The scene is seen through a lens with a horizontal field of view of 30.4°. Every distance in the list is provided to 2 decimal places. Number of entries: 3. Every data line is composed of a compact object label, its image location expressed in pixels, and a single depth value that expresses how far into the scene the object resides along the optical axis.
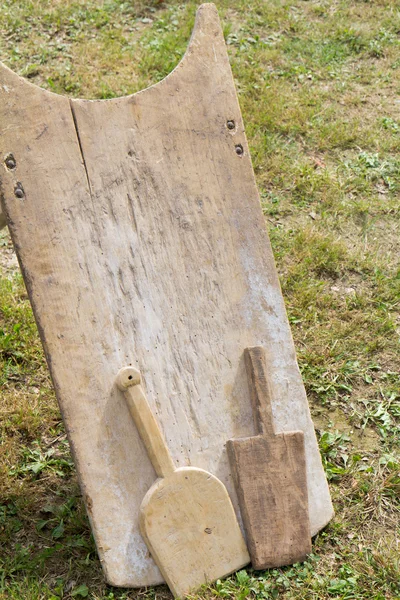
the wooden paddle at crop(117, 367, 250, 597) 2.44
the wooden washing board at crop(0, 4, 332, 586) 2.44
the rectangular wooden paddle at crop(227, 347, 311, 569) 2.53
